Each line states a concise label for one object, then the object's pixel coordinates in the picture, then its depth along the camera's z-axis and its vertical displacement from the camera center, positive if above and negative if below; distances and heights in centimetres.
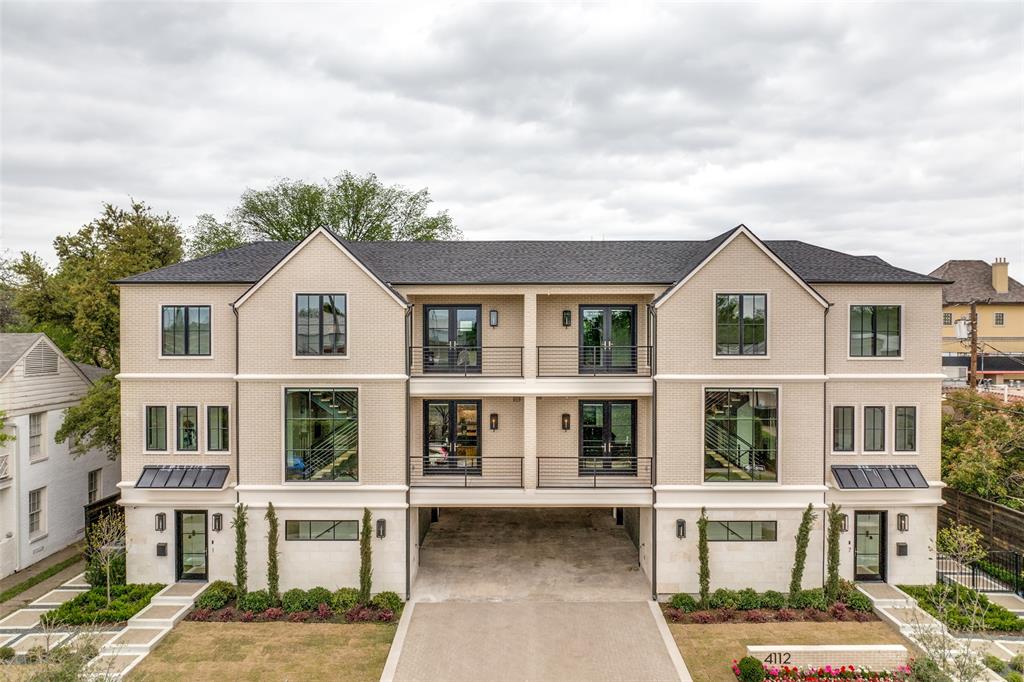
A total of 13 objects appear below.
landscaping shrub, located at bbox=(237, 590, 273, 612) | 1416 -719
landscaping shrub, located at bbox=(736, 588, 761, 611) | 1418 -714
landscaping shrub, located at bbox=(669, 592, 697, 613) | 1414 -721
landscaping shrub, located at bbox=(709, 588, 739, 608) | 1419 -713
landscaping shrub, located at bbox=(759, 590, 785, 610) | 1420 -715
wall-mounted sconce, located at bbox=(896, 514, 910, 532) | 1532 -545
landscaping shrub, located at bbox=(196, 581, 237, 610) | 1407 -706
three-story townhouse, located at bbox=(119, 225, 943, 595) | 1486 -208
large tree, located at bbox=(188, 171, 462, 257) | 3572 +864
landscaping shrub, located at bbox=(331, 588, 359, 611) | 1412 -710
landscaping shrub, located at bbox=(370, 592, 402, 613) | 1412 -716
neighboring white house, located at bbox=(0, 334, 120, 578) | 1694 -423
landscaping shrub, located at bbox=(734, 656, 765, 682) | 1078 -689
